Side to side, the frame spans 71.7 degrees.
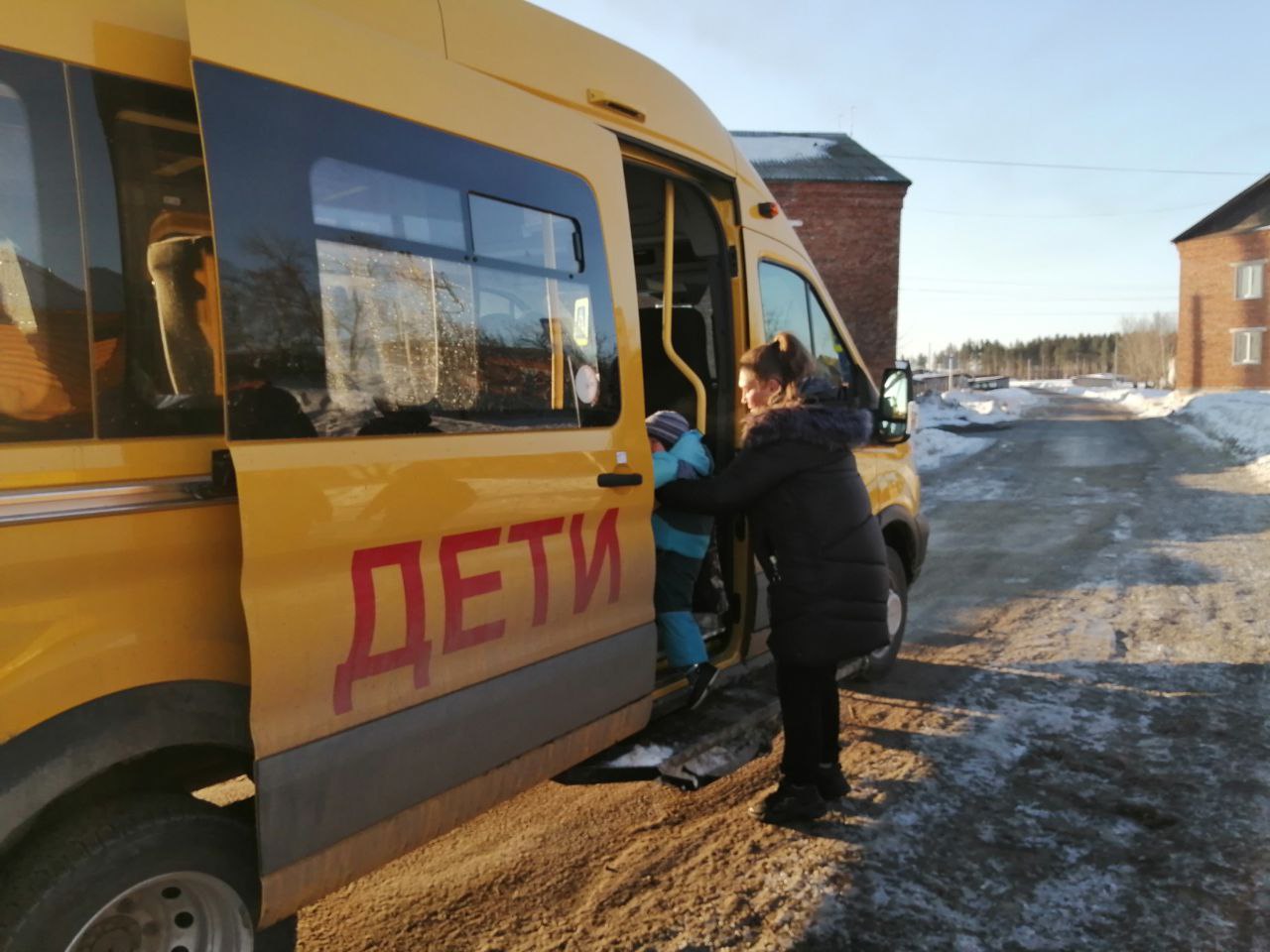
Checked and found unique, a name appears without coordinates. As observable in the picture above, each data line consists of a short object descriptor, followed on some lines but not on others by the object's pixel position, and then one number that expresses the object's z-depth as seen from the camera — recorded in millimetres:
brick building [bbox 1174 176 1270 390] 43156
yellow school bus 1789
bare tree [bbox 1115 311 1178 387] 84250
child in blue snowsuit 3627
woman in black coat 3416
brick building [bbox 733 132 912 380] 26750
